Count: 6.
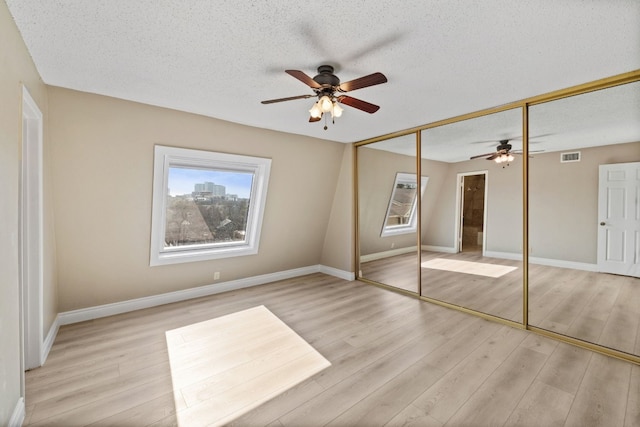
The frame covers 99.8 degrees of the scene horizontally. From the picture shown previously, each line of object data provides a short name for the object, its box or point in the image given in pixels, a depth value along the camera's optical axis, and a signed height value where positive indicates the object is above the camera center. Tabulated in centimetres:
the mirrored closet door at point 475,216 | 317 -7
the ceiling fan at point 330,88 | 186 +90
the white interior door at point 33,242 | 210 -27
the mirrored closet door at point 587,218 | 256 -7
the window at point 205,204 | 327 +7
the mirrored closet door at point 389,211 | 408 -1
